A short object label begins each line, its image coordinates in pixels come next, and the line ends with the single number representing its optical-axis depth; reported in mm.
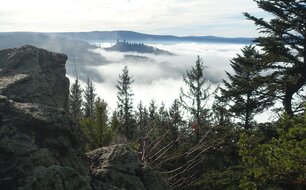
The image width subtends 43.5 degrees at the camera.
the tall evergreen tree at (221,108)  24391
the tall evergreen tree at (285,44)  16703
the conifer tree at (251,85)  17930
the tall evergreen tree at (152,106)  68406
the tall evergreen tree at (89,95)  65438
